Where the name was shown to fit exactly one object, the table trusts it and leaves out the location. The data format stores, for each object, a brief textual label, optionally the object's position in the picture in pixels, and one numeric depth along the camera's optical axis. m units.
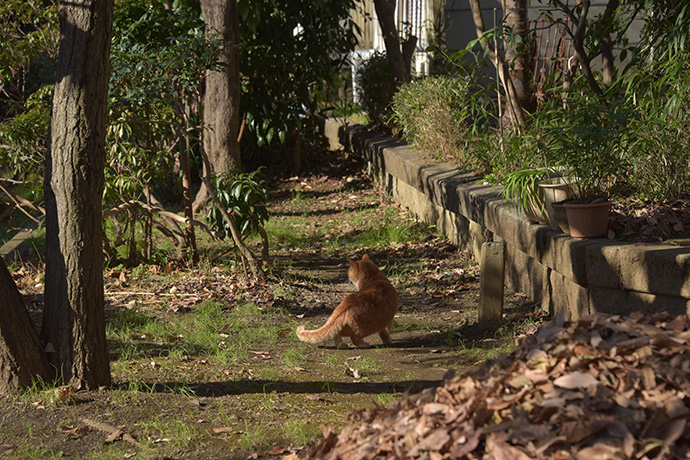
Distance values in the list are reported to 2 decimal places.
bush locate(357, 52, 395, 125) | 23.39
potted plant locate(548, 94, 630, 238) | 9.48
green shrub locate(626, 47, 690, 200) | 9.94
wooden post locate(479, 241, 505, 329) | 10.42
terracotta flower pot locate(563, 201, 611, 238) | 9.37
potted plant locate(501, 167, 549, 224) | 10.51
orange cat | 9.59
